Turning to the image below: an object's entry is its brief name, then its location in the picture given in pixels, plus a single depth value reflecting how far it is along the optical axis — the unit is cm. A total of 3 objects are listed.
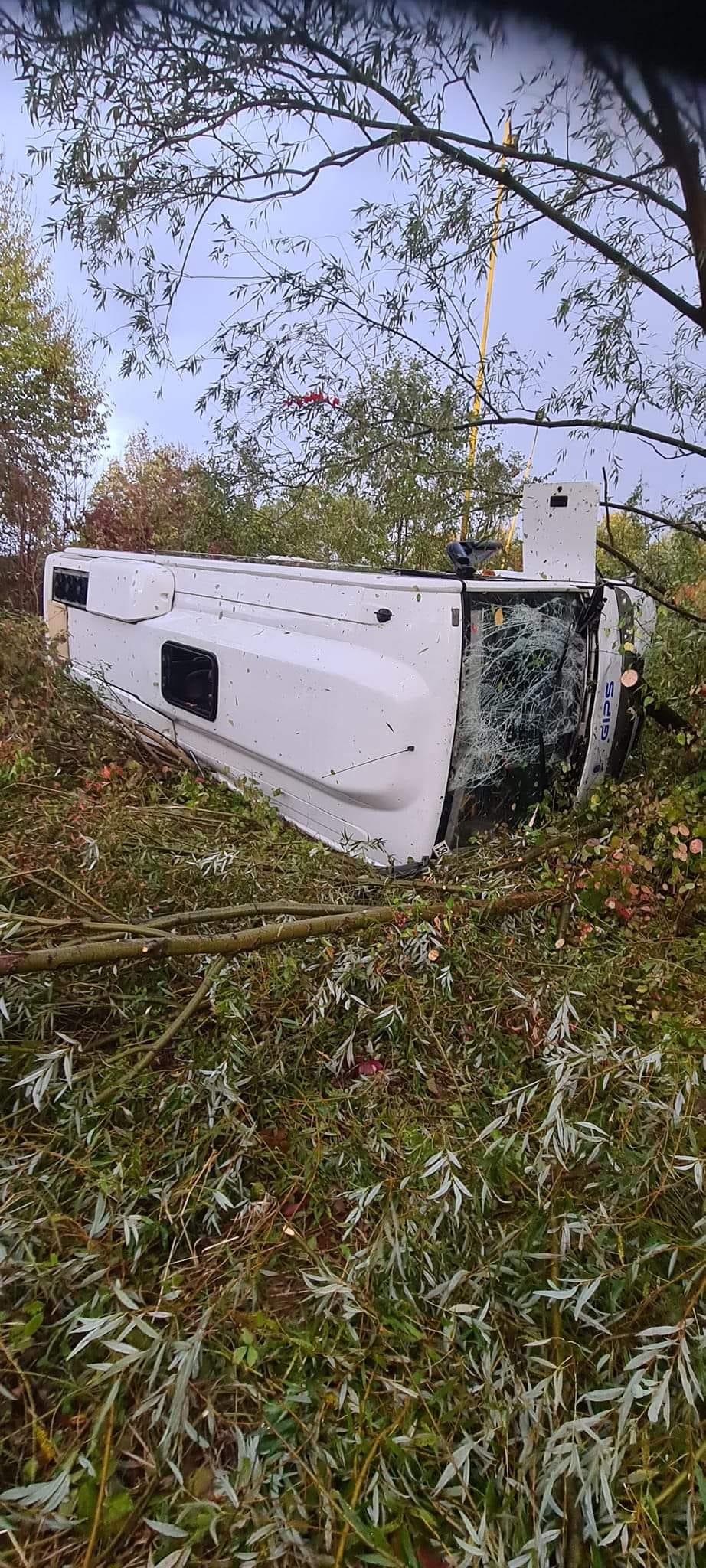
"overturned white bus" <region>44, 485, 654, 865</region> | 317
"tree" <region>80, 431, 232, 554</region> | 1083
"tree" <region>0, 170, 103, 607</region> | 926
